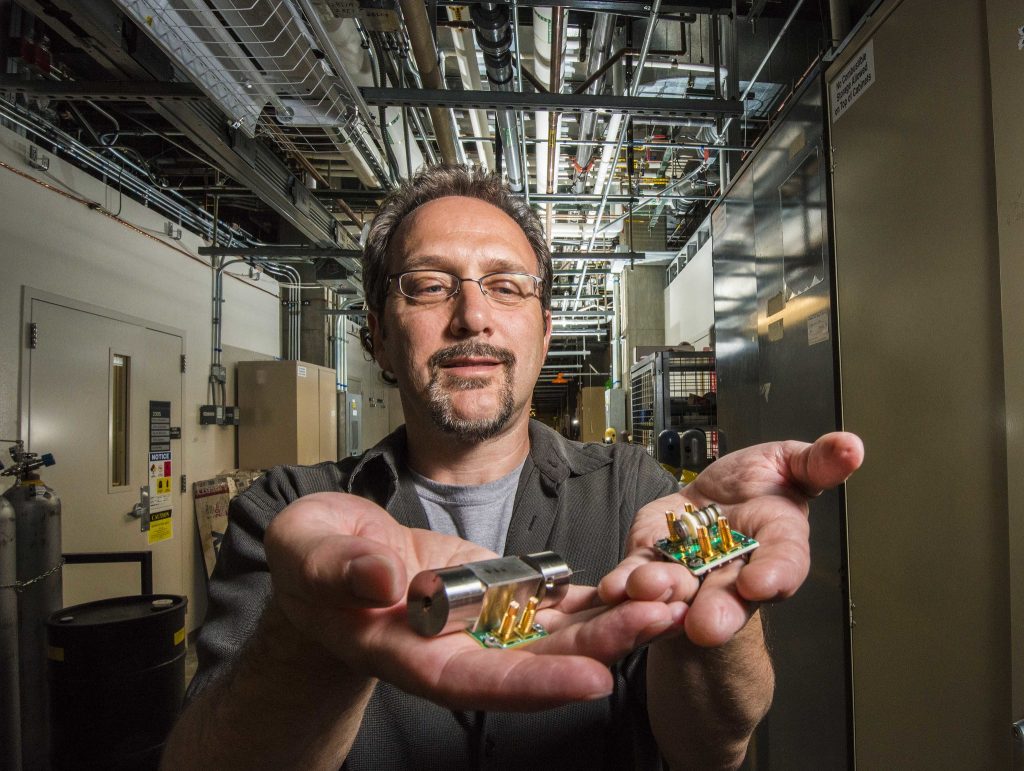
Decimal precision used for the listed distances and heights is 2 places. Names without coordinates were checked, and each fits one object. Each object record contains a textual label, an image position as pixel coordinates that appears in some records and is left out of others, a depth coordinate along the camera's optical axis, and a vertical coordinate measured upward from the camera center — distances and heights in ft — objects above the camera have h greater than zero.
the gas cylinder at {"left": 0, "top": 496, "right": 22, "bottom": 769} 7.98 -3.36
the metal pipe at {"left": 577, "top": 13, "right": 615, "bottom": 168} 9.57 +6.56
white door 10.87 -0.30
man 1.98 -0.71
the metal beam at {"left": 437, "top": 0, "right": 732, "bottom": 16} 8.15 +6.06
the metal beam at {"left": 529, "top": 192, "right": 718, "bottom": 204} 14.17 +5.54
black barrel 8.06 -4.01
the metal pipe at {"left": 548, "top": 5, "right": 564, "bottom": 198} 8.54 +5.79
